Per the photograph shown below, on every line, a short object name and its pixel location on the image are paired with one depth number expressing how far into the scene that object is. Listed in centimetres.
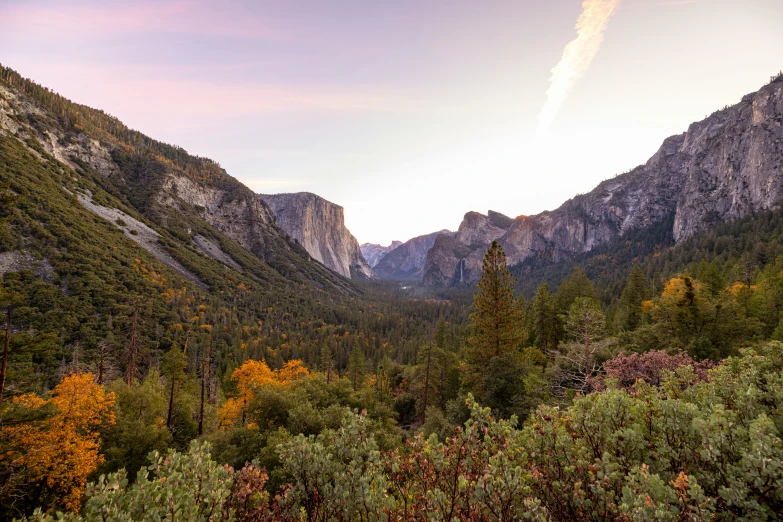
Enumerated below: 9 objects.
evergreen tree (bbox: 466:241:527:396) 2712
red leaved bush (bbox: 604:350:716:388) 1506
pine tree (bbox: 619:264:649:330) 4853
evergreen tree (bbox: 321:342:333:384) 5319
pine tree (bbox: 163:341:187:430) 2961
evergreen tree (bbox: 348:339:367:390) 5545
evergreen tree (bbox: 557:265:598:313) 4606
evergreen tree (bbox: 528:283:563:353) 4106
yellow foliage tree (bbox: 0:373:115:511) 1540
